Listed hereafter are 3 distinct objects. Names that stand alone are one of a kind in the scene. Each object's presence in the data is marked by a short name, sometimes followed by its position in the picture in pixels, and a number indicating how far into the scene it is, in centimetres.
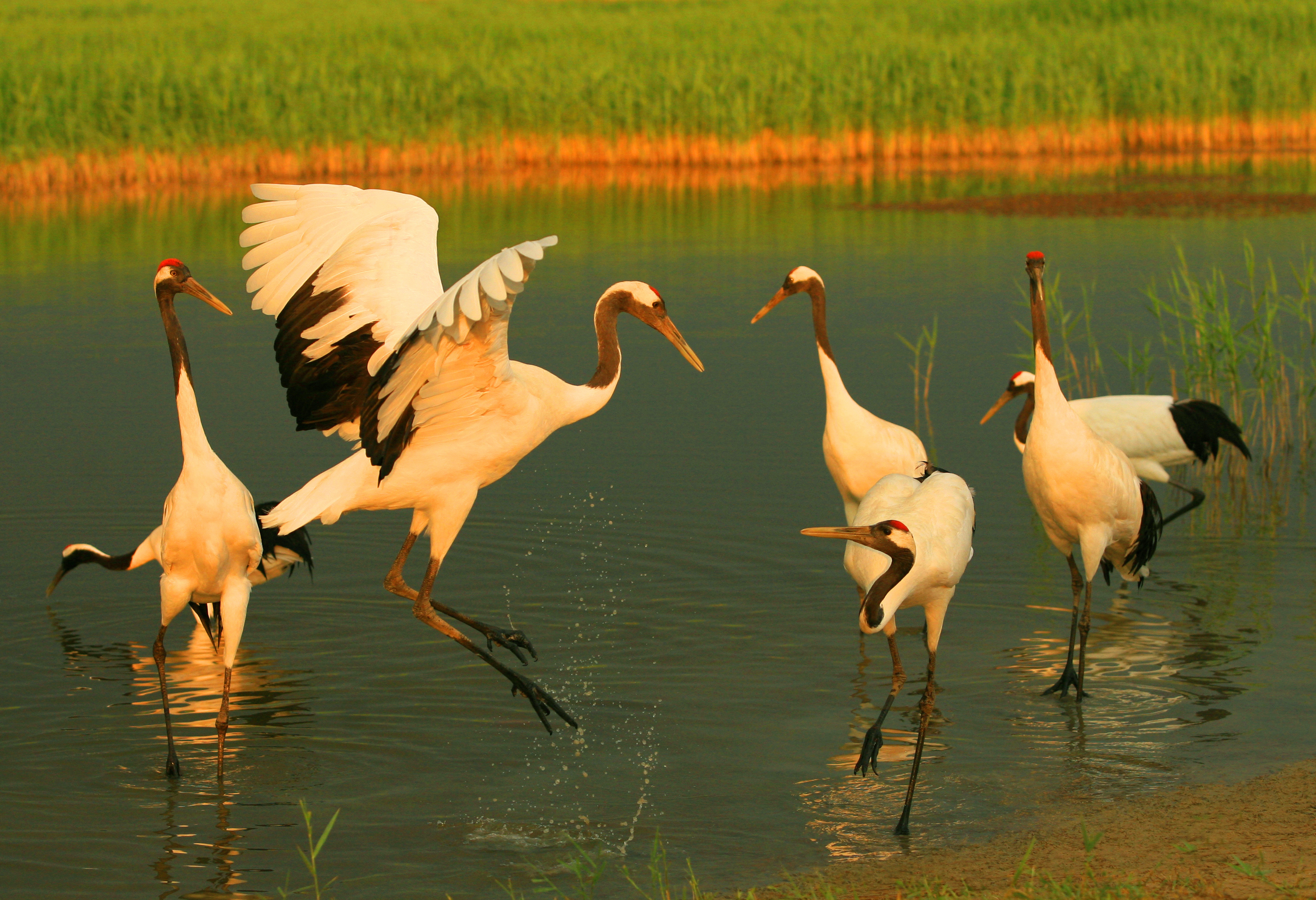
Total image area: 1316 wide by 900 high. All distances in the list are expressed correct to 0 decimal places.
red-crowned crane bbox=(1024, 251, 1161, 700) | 1229
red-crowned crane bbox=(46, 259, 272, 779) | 1055
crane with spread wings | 1181
